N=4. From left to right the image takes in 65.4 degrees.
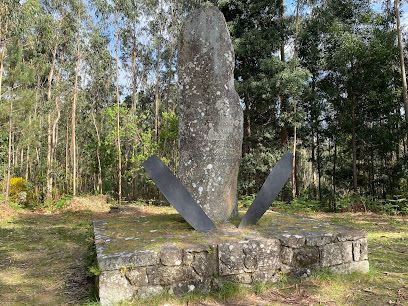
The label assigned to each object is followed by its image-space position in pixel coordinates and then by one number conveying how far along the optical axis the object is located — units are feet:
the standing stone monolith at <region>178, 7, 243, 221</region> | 14.67
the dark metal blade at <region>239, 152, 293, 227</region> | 13.61
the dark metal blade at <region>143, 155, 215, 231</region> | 12.91
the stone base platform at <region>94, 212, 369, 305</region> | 9.57
